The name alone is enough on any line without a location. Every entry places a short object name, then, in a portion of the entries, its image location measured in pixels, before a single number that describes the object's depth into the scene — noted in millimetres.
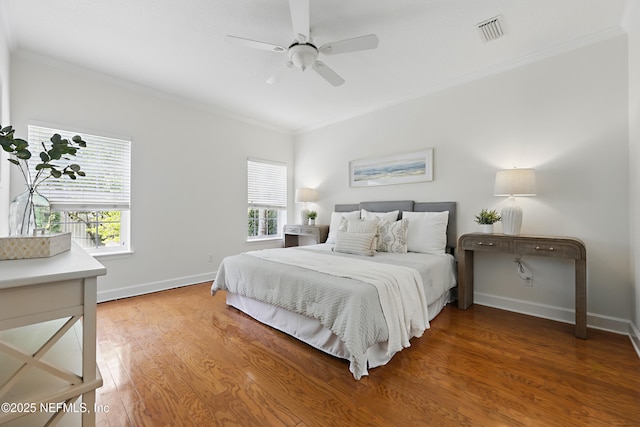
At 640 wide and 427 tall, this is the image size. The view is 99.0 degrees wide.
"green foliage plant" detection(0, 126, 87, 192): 1055
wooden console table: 2336
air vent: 2322
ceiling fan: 1980
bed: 1849
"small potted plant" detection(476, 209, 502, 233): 2932
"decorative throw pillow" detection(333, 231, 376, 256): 3070
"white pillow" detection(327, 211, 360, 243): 4020
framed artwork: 3693
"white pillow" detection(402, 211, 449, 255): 3238
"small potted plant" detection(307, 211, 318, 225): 4957
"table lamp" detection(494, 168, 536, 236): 2670
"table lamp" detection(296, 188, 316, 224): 4863
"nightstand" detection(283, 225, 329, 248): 4531
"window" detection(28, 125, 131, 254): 2998
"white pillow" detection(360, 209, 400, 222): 3605
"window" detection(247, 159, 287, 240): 4883
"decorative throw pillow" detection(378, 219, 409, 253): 3264
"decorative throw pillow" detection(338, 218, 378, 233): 3207
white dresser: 760
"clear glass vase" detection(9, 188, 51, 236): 1386
